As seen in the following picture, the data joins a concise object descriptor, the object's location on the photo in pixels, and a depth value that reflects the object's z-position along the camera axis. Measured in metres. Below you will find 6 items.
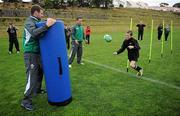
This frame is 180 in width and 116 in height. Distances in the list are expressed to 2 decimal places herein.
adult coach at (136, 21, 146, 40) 15.44
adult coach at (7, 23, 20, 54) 10.12
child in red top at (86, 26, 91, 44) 14.33
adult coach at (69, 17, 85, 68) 6.83
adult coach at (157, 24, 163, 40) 15.70
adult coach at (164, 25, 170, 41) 15.67
